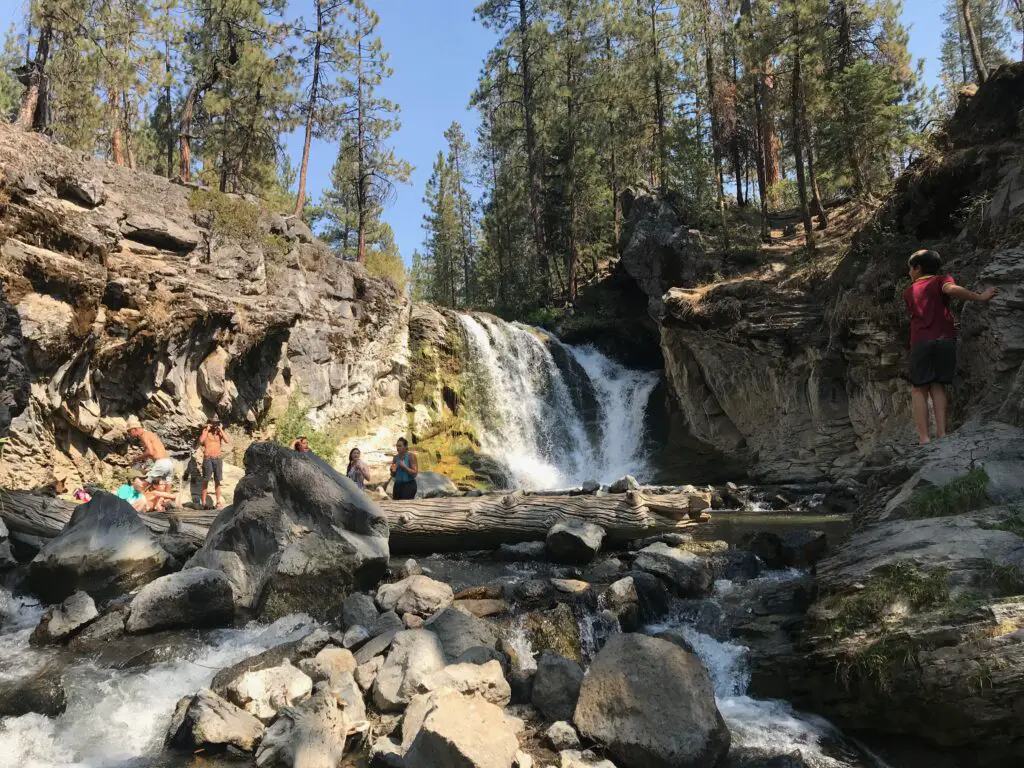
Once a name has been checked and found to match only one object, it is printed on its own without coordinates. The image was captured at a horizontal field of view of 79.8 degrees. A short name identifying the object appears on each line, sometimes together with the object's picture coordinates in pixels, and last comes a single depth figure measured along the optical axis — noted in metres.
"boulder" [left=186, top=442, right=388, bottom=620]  6.72
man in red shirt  6.27
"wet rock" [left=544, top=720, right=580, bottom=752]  4.18
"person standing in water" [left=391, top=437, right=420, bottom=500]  11.13
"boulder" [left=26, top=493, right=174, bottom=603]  6.86
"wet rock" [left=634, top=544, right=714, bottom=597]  7.05
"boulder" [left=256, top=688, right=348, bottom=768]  3.98
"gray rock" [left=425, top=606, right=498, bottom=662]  5.32
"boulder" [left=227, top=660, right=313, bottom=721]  4.55
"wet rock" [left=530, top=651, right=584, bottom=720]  4.60
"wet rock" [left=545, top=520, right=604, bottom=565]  8.55
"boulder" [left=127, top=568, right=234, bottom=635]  6.06
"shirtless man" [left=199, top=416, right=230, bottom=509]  12.24
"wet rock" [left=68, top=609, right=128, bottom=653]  5.78
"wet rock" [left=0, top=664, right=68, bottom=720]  4.57
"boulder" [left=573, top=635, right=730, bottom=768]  3.93
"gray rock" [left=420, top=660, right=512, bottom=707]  4.66
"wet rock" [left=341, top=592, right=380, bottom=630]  6.10
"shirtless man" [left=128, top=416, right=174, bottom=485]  11.17
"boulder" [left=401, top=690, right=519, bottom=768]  3.58
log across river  9.23
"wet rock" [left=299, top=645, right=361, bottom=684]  4.94
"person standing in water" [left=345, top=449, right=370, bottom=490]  12.24
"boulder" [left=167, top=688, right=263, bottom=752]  4.24
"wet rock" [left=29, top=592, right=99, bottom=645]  5.89
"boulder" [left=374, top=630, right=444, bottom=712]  4.67
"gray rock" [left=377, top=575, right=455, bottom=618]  6.57
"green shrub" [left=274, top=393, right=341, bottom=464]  16.83
